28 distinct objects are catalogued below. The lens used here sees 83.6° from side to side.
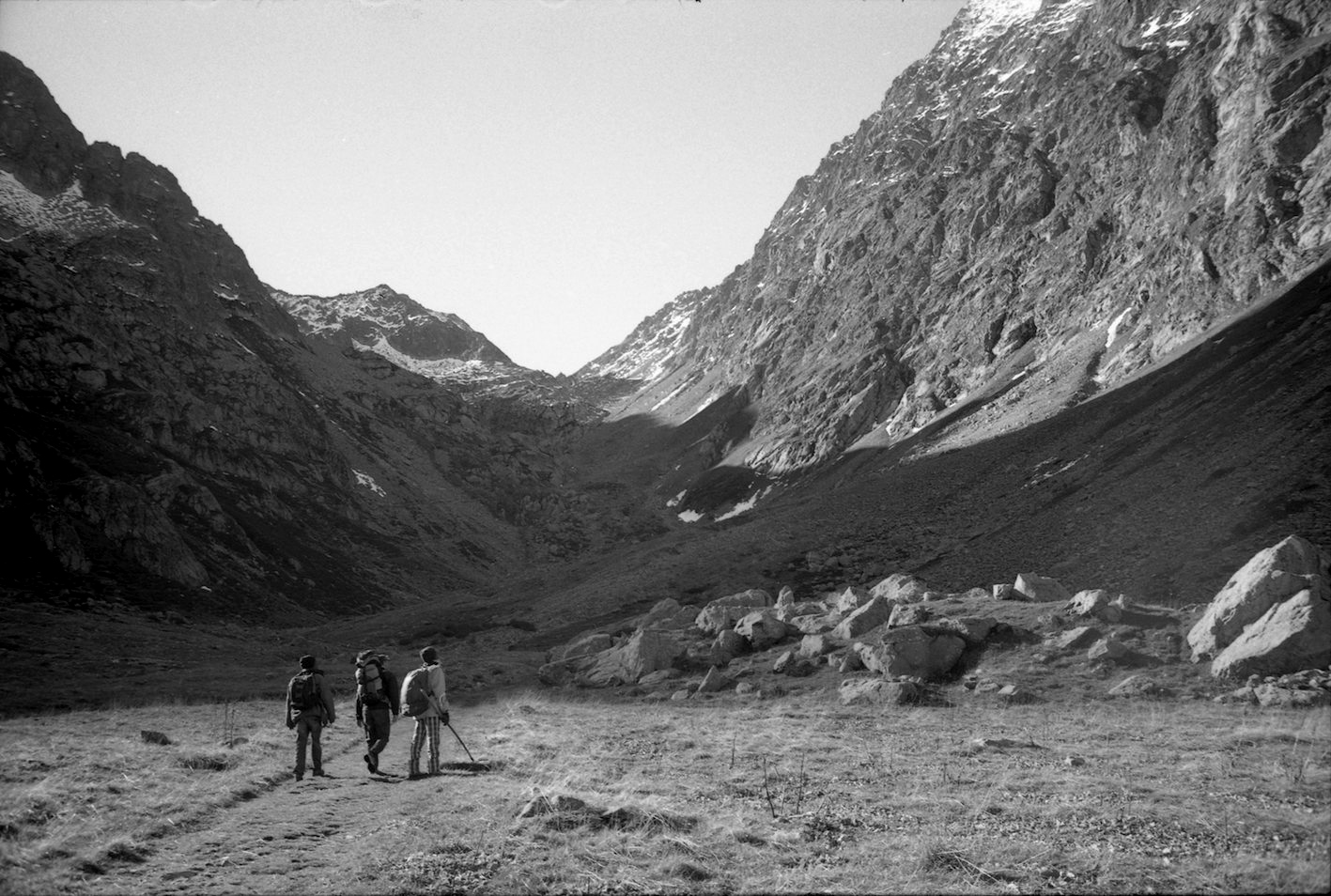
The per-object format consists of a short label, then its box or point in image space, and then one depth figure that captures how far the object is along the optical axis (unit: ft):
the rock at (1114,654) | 66.33
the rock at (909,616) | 82.99
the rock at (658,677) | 90.74
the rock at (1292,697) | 49.55
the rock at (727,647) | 92.79
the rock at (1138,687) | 59.11
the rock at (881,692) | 66.54
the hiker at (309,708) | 46.03
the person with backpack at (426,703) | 45.73
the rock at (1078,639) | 70.95
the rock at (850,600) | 103.81
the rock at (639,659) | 95.66
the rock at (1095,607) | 74.54
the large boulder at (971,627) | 76.48
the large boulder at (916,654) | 72.79
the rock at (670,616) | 120.37
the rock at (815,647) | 84.74
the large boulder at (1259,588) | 60.80
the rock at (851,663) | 79.15
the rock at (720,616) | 104.79
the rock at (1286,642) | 55.06
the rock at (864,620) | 87.51
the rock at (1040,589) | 89.30
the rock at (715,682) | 83.01
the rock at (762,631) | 94.38
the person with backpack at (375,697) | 46.47
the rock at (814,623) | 94.12
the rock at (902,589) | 100.12
